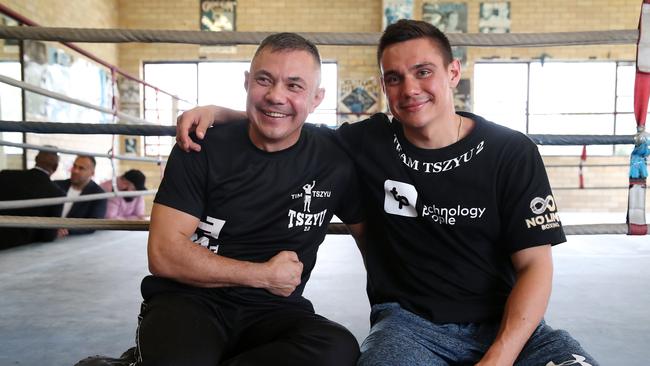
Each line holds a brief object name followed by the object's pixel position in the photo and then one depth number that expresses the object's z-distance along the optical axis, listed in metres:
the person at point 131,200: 5.35
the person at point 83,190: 4.46
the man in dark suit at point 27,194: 3.51
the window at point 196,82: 8.52
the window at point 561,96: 8.21
